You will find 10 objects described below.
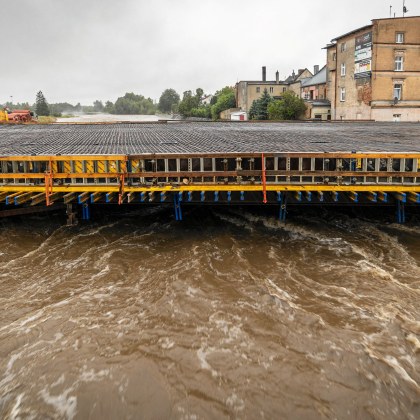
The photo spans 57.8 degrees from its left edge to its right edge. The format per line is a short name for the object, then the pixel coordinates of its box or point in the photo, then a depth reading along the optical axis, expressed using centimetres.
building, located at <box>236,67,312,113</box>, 5940
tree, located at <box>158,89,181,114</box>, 13738
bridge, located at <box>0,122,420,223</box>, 1175
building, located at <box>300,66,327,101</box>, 4900
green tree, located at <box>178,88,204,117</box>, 8344
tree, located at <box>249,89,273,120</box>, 4976
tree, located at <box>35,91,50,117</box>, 9588
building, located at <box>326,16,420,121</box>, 3428
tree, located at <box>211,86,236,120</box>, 6769
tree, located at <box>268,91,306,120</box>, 4497
